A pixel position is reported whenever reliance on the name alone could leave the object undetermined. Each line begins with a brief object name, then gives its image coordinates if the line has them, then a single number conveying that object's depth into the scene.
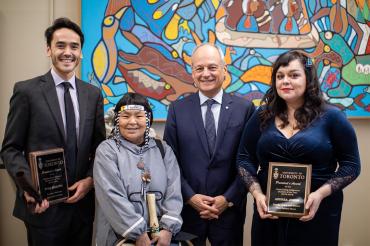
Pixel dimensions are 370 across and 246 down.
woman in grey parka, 1.87
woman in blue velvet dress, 1.85
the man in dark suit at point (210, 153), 2.14
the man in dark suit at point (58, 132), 1.96
